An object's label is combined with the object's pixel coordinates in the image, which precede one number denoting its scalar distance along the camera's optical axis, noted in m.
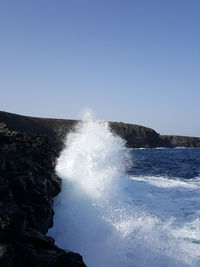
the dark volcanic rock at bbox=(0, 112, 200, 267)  6.20
